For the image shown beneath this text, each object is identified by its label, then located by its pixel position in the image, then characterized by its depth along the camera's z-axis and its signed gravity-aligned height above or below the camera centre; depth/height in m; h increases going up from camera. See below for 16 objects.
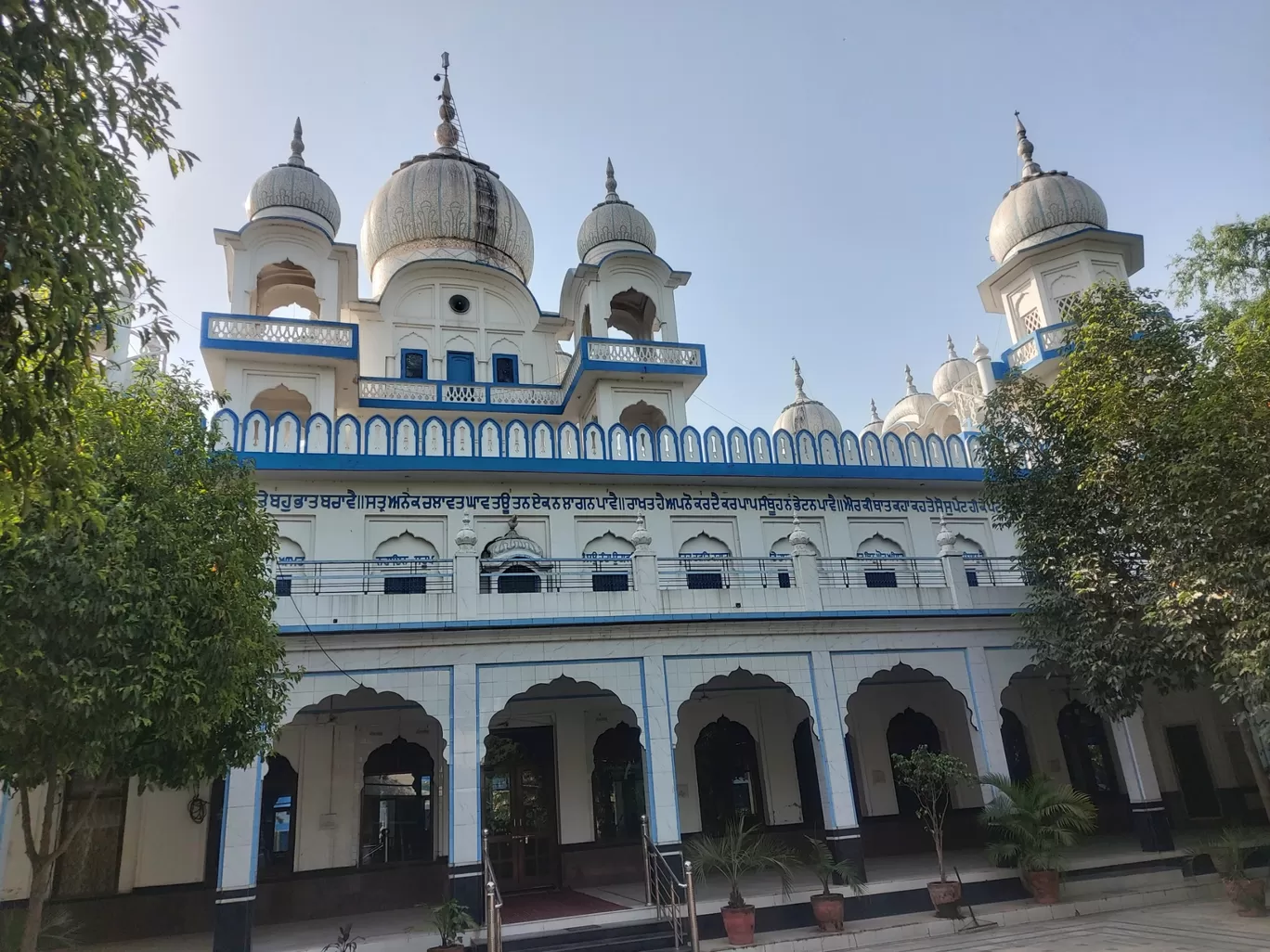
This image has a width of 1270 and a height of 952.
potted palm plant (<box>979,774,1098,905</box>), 10.71 -0.74
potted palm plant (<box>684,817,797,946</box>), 9.54 -0.82
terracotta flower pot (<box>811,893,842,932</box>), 9.89 -1.43
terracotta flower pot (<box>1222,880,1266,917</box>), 9.79 -1.60
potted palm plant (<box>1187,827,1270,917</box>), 9.82 -1.33
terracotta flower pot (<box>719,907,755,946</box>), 9.52 -1.44
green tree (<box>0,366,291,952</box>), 6.09 +1.53
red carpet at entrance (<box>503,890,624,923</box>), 10.49 -1.27
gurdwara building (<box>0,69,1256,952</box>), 10.73 +1.77
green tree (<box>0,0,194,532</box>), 3.59 +2.65
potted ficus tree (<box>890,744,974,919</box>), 10.34 -0.09
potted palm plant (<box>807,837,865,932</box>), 9.90 -1.19
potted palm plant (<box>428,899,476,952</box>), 8.82 -1.09
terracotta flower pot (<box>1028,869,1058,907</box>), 10.70 -1.44
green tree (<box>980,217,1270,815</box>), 9.50 +2.99
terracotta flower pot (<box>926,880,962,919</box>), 10.36 -1.44
